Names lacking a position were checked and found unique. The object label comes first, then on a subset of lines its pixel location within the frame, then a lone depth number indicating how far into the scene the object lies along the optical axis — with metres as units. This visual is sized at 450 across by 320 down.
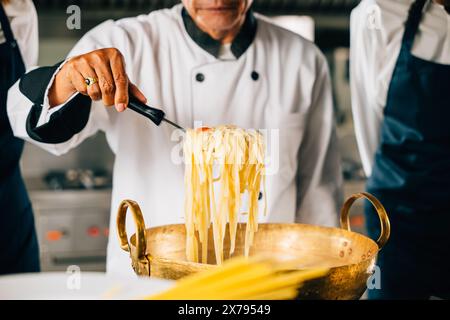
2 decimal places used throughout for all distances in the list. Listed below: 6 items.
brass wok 1.19
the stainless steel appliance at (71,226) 3.07
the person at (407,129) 2.10
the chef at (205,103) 1.87
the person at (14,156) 1.87
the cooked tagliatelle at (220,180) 1.54
